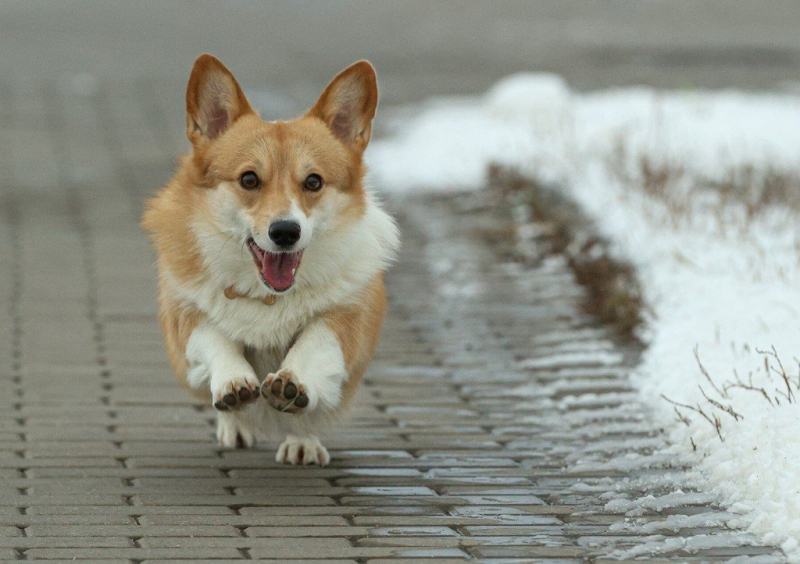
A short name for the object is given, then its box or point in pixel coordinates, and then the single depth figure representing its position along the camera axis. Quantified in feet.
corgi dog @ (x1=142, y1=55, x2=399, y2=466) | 29.30
